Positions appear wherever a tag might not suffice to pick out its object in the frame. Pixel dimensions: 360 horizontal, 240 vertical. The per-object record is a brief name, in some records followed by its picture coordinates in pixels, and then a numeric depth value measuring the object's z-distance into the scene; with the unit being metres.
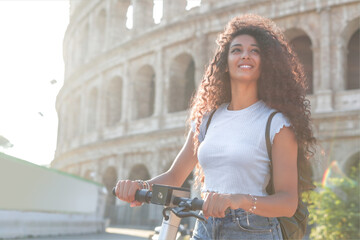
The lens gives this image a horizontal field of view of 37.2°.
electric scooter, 1.83
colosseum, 17.45
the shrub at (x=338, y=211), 8.86
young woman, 2.02
